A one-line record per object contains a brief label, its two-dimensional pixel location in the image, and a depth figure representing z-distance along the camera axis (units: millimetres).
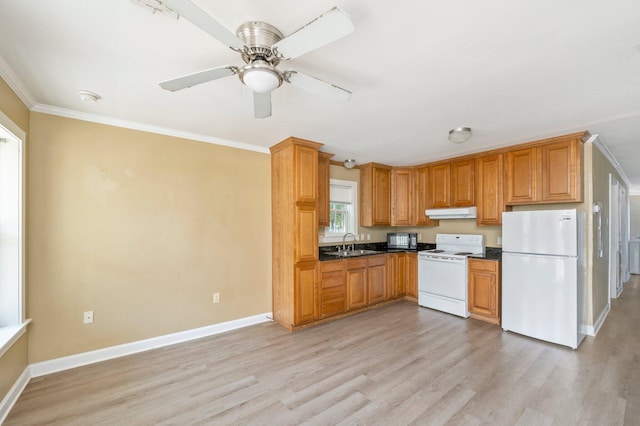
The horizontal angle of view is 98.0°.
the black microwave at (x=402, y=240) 5328
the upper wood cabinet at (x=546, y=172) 3262
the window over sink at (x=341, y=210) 4766
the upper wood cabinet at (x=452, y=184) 4297
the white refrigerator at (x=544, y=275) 3059
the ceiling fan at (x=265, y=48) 1187
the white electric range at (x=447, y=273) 4062
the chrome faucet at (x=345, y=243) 4852
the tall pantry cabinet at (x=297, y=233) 3578
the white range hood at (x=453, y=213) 4227
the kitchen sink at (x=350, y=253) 4308
